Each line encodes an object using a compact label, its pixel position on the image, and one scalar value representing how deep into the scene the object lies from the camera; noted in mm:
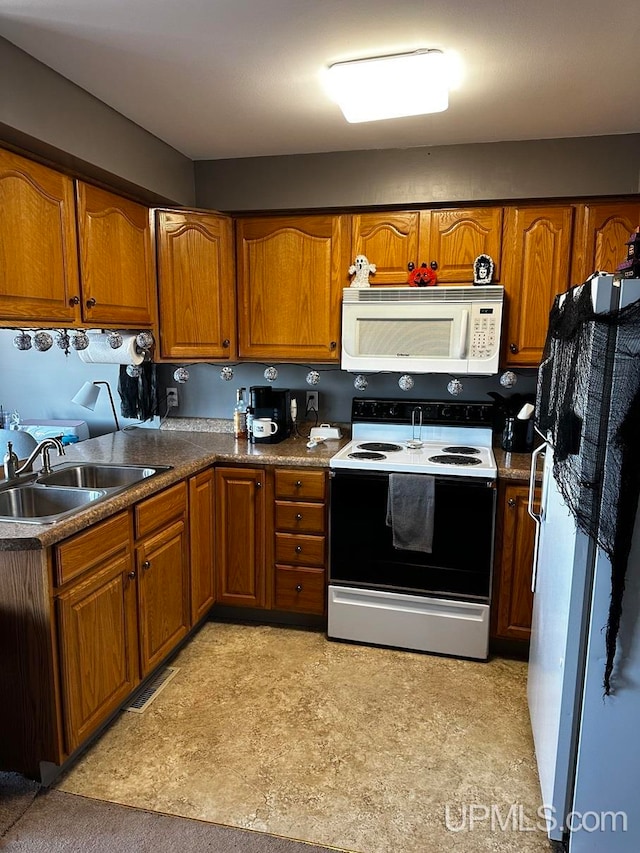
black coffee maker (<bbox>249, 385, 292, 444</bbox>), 3070
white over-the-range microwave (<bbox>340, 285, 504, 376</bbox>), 2711
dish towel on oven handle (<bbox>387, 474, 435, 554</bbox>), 2545
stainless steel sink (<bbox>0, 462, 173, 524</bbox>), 2139
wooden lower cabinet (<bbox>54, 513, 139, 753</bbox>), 1812
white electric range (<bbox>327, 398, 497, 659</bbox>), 2545
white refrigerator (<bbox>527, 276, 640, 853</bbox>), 1472
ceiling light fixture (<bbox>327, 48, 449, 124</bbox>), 1880
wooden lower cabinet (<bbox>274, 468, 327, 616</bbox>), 2758
